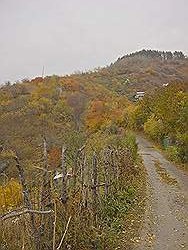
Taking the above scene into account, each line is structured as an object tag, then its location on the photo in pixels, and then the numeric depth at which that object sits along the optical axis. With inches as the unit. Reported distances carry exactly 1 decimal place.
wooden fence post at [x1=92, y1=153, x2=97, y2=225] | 391.2
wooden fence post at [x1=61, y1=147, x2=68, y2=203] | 306.8
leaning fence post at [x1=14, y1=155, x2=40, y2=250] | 232.6
